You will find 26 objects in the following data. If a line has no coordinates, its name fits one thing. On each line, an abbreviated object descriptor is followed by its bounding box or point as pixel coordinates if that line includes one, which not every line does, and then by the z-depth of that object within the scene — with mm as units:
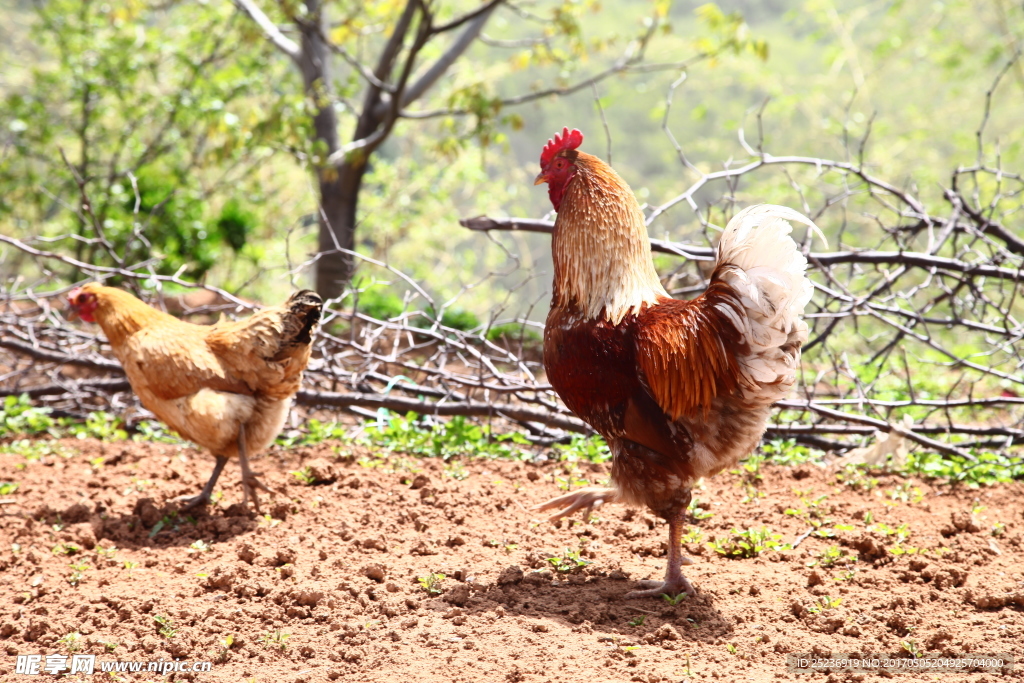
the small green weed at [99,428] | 5648
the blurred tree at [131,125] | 9648
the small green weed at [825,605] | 3113
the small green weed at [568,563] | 3535
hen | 4266
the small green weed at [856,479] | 4527
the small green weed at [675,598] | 3178
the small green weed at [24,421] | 5844
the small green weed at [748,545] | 3721
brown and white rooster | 3086
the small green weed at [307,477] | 4570
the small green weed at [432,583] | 3309
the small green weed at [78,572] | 3498
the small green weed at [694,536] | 3852
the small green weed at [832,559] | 3580
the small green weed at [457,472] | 4586
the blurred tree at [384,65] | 7859
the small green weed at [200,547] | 3849
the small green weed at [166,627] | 3004
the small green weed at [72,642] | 2908
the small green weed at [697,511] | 4113
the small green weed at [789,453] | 4914
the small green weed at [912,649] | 2779
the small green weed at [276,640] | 2939
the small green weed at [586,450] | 4875
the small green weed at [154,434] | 5625
